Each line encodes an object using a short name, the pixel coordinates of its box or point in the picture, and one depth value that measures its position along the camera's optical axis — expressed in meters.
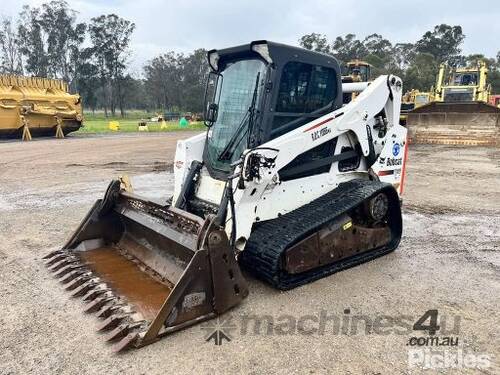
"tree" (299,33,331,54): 63.69
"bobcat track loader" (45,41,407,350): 3.41
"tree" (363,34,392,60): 68.77
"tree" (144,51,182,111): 63.97
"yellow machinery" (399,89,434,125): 22.33
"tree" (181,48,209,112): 56.91
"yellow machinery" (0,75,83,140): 18.55
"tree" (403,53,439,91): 49.94
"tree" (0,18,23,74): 55.59
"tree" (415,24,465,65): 67.81
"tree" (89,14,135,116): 52.22
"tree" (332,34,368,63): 66.50
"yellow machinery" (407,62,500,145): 15.98
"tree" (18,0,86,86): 53.25
